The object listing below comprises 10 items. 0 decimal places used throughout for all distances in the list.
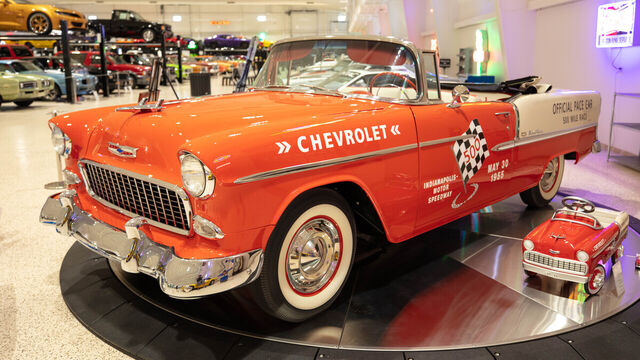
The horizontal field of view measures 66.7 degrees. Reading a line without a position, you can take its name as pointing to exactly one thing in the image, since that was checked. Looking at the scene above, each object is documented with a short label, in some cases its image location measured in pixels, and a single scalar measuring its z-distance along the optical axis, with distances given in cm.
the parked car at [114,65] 1639
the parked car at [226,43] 3081
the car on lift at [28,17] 1386
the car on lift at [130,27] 2178
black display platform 229
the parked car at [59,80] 1264
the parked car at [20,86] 1109
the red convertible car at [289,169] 210
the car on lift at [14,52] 1448
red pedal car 266
